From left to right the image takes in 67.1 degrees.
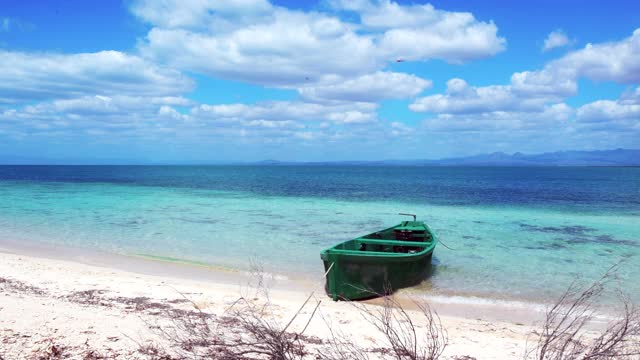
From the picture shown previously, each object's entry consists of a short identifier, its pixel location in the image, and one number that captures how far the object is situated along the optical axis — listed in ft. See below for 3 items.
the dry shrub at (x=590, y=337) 13.21
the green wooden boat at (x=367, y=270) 32.07
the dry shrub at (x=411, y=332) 13.88
